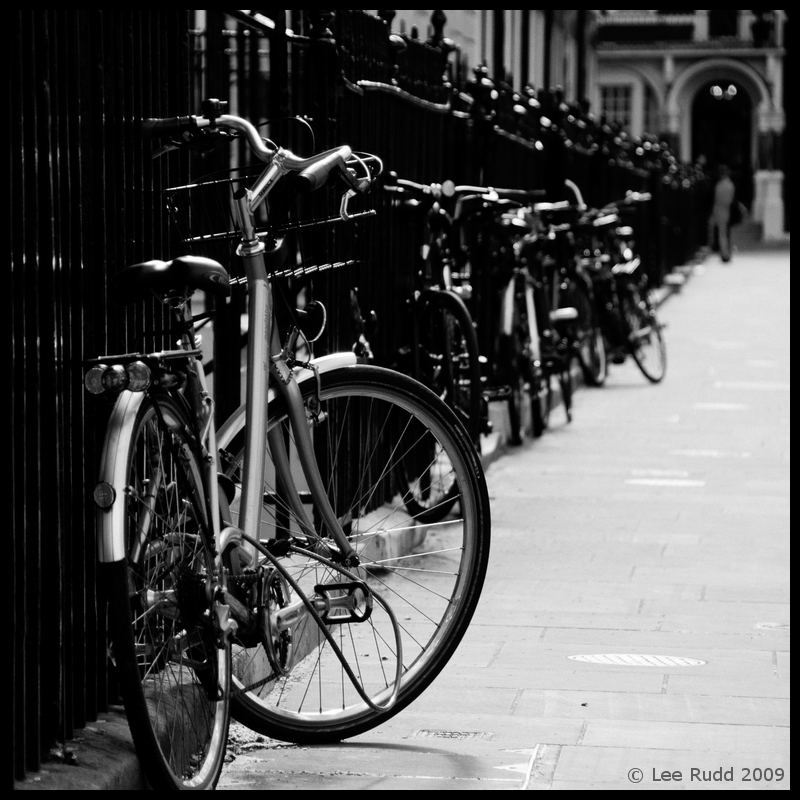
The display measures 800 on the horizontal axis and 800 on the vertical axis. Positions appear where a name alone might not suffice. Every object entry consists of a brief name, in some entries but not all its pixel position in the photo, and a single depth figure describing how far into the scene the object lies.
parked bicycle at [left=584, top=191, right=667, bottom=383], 22.86
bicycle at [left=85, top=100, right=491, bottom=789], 5.95
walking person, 65.94
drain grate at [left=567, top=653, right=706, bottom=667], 8.98
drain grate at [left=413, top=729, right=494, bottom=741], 7.65
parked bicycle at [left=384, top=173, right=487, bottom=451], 12.71
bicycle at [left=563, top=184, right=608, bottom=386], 20.84
